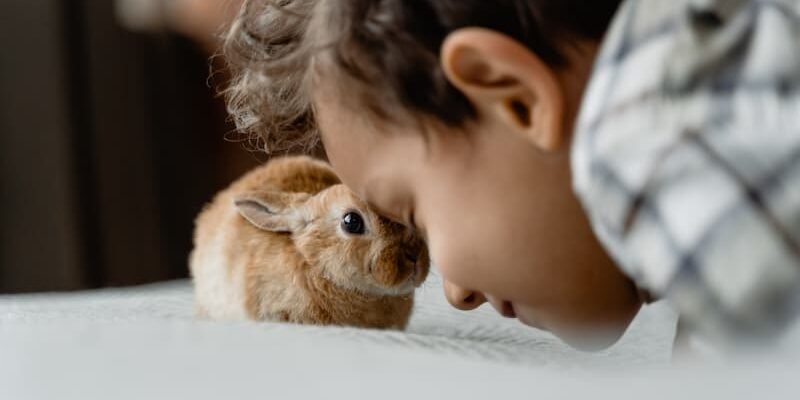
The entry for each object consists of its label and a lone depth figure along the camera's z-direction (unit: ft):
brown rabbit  3.16
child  2.26
